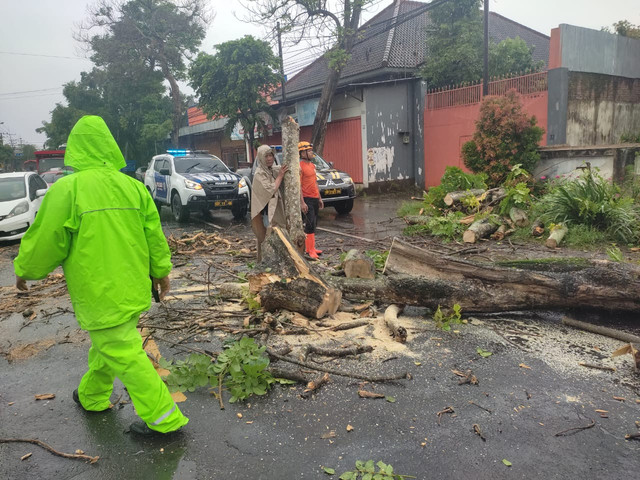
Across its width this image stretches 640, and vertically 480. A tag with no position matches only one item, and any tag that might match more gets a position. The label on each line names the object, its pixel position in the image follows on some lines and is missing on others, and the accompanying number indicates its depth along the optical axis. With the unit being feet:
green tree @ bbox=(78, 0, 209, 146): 96.48
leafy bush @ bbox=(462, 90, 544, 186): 35.05
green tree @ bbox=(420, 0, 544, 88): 53.52
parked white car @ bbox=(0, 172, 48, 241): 32.14
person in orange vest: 24.43
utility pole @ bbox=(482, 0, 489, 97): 43.68
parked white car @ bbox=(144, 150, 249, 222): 40.23
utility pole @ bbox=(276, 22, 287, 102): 62.05
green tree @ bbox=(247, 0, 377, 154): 52.34
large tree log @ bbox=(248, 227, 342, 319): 14.87
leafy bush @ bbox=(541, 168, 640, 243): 25.00
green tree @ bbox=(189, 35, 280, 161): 59.88
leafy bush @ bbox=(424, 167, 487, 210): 33.47
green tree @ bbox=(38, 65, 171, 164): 102.63
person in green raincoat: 8.63
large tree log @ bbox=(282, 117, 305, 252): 20.77
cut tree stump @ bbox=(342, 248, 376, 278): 17.46
